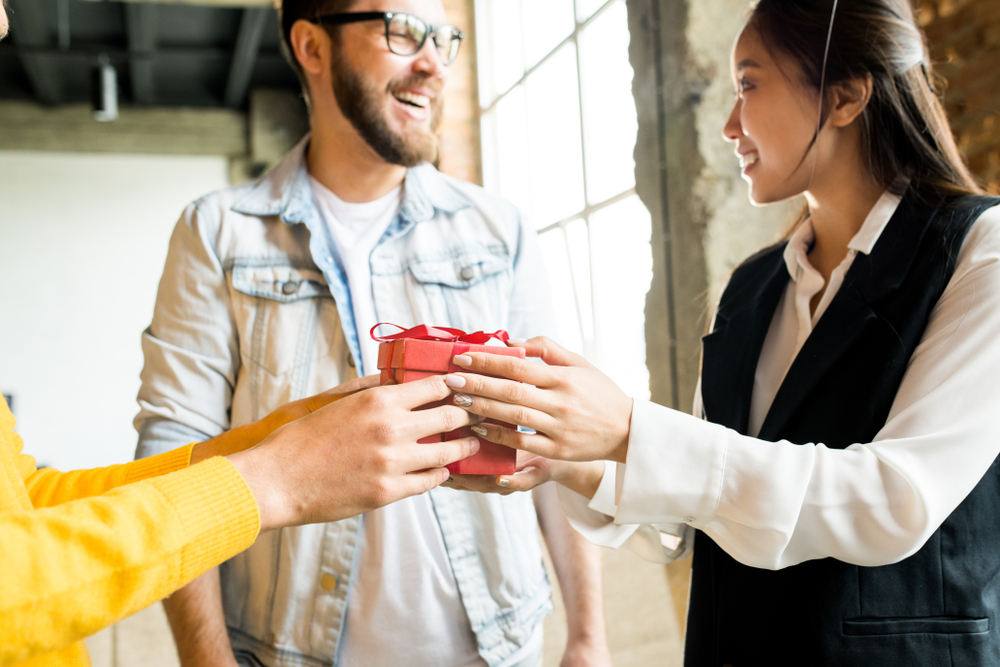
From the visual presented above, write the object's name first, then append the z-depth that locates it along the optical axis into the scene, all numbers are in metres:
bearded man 1.09
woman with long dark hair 0.77
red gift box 0.80
